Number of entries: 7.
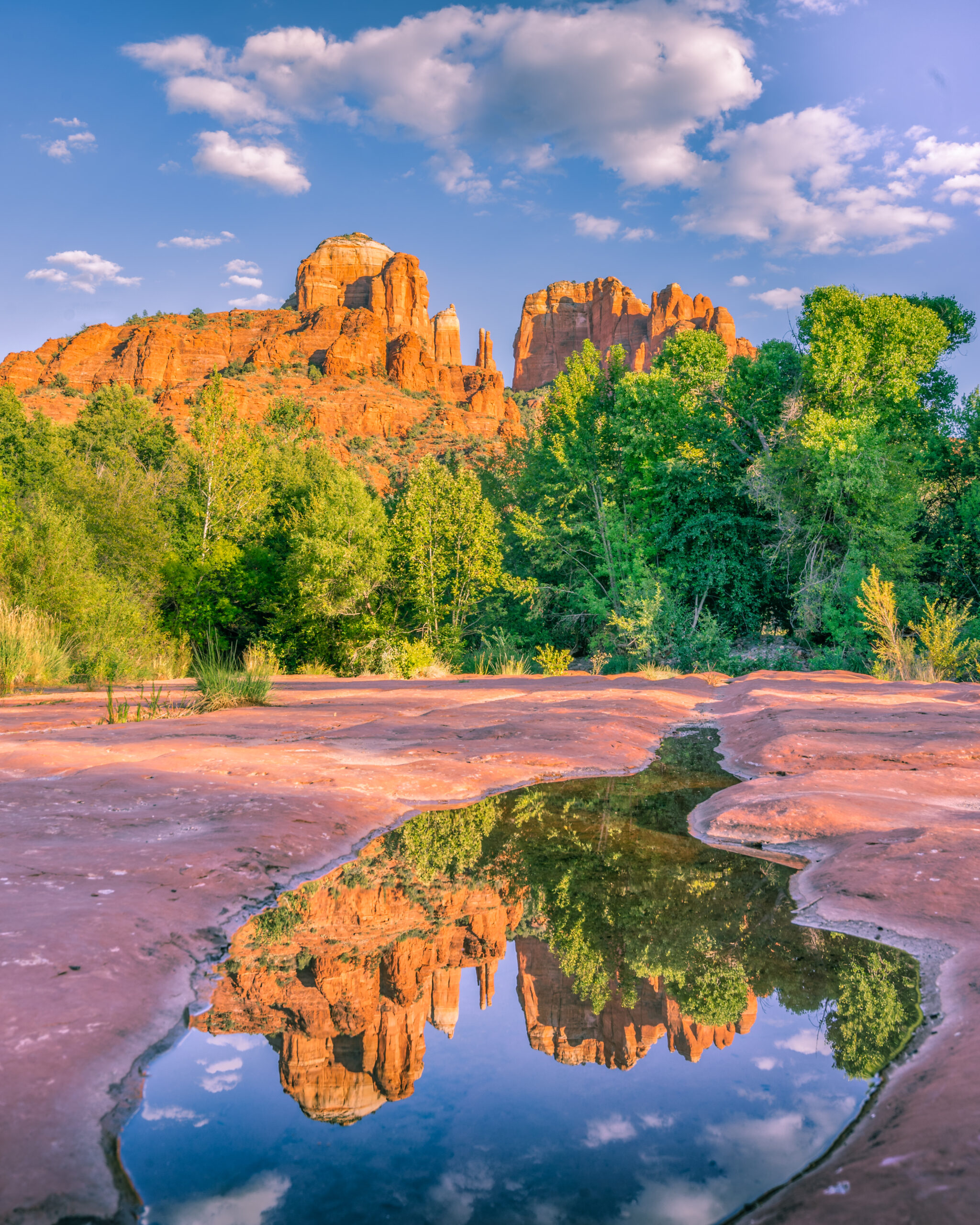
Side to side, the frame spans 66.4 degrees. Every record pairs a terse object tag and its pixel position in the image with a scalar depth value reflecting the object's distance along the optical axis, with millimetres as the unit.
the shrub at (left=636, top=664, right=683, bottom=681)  13641
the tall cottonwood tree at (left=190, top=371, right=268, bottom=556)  24344
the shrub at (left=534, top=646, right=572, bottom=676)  17859
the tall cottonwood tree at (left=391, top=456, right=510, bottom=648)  22281
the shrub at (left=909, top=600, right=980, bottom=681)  12922
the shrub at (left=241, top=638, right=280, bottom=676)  11578
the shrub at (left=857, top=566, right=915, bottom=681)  13133
